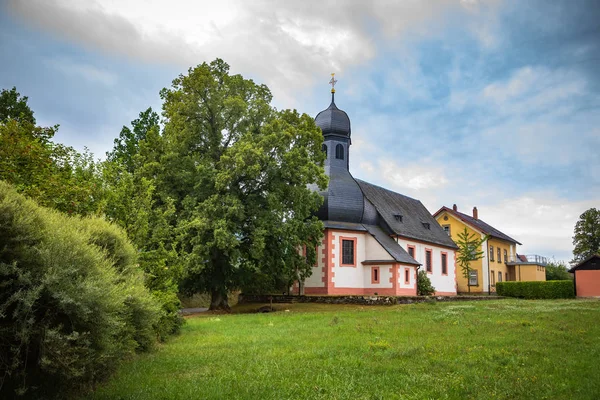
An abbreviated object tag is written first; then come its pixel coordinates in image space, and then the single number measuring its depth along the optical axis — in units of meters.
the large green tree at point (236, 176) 23.53
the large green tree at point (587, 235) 62.25
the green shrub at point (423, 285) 35.19
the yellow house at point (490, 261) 48.97
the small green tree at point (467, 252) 43.44
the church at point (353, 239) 31.22
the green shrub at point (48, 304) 5.19
